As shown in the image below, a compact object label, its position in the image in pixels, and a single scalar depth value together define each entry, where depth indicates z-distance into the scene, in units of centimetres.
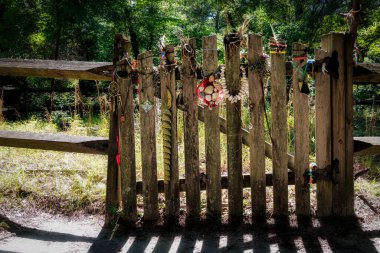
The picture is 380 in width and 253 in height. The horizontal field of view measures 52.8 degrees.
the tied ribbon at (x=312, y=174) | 314
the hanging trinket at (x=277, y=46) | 294
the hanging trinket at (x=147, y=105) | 308
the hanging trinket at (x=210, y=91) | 301
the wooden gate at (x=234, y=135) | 303
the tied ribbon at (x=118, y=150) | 316
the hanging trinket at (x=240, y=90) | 302
